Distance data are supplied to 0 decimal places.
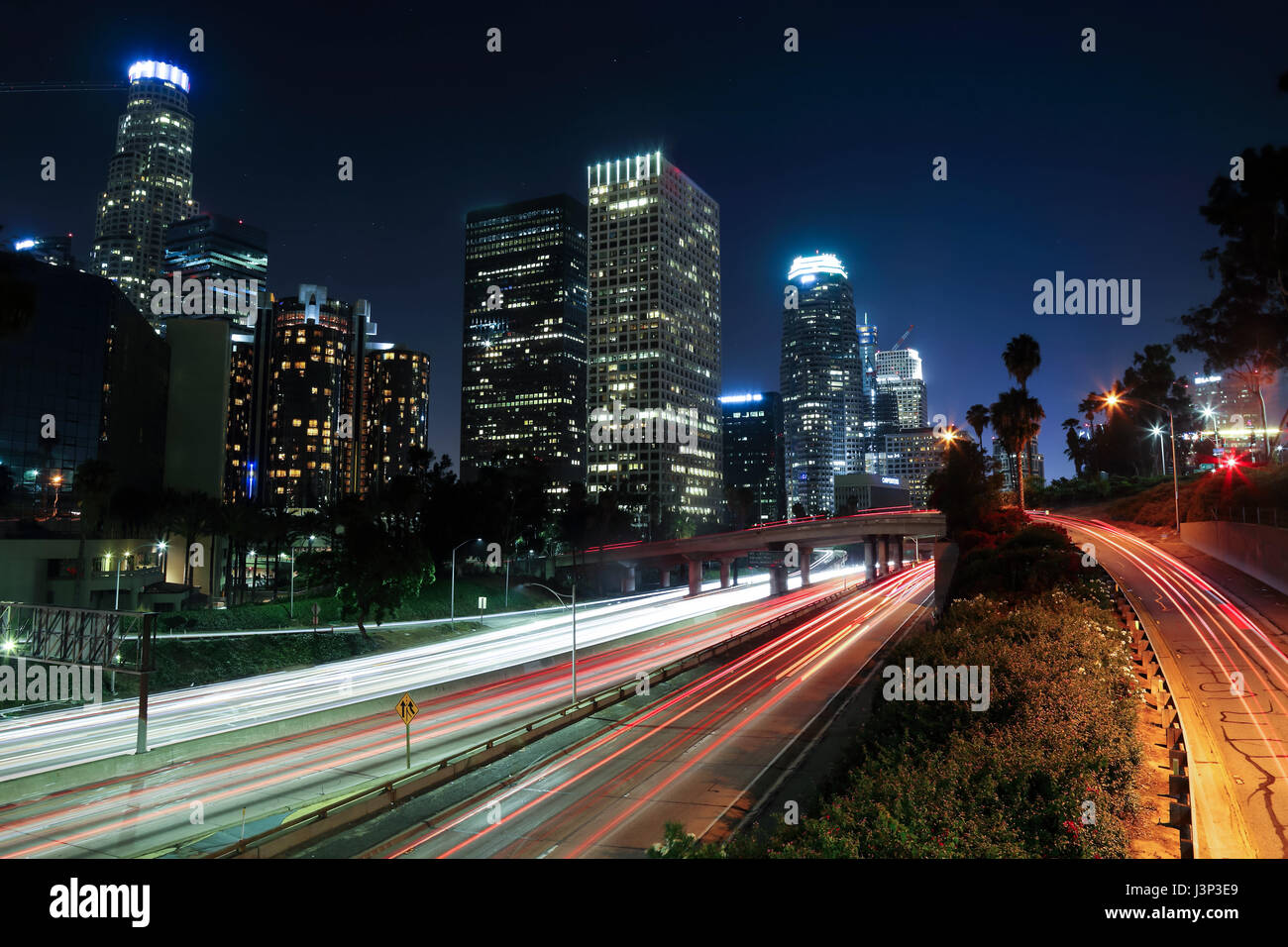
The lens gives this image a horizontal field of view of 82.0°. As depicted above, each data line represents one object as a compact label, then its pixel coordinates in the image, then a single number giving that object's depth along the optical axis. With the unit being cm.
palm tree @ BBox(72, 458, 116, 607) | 7156
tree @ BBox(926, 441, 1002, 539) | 6512
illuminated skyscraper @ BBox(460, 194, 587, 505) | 11528
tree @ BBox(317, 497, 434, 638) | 5988
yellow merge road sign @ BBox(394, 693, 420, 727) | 2603
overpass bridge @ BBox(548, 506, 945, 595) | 9488
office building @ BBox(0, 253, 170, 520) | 7406
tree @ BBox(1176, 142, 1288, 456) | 4016
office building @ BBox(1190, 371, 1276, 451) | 9808
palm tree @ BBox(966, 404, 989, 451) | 8638
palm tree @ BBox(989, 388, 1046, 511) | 7044
